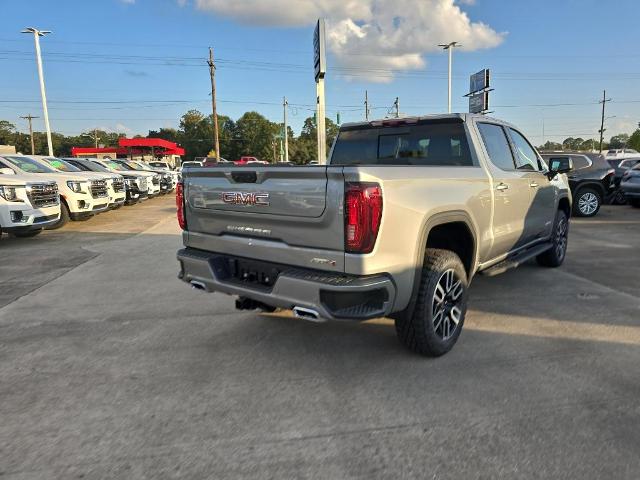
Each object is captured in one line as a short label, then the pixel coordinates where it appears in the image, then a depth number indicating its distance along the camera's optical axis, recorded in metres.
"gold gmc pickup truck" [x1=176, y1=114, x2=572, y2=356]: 2.94
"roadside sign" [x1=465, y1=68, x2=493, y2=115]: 29.70
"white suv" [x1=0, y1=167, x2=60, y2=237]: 8.48
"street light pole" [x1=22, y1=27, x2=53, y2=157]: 25.45
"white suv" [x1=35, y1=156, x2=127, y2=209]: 12.49
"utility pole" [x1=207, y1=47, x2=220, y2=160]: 39.69
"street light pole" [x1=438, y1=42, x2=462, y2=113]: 36.72
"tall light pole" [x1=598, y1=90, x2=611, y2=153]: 70.81
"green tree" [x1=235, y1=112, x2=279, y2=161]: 107.45
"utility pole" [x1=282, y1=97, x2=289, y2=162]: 51.24
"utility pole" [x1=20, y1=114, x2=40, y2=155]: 84.86
